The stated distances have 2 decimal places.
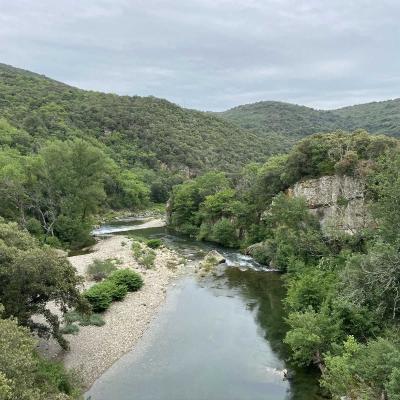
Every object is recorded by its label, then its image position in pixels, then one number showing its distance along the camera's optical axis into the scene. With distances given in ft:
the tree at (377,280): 66.28
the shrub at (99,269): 126.93
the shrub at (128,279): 120.93
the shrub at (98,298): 104.17
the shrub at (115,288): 112.09
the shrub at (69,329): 88.33
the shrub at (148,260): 148.89
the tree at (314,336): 73.31
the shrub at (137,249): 158.22
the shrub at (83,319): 93.67
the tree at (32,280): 67.72
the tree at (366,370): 51.44
